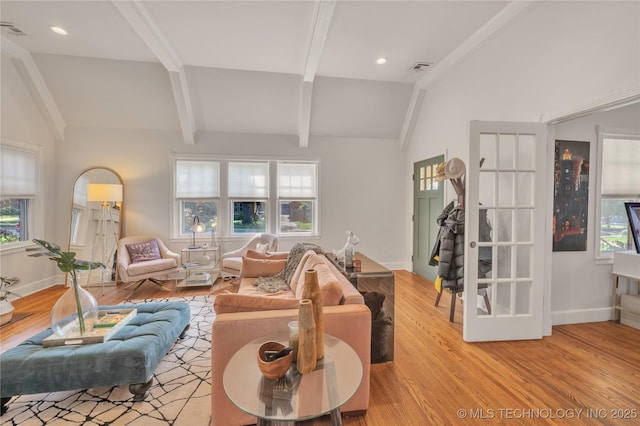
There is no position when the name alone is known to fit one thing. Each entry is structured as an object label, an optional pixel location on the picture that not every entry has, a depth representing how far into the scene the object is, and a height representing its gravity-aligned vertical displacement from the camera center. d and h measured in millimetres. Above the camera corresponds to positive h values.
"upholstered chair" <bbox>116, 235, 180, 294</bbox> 3848 -820
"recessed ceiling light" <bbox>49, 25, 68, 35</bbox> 3033 +1951
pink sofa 1537 -683
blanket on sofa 2850 -783
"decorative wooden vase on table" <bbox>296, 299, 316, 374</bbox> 1171 -558
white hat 2998 +442
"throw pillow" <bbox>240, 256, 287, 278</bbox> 3291 -732
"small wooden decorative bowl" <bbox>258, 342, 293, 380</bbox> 1106 -644
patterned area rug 1646 -1283
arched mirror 4316 -322
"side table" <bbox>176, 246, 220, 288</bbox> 4145 -938
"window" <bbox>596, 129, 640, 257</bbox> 2998 +258
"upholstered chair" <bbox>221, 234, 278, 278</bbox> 4172 -716
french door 2539 -301
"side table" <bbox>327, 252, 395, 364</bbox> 2203 -738
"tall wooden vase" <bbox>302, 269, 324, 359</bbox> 1271 -447
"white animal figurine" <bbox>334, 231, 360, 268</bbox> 2488 -411
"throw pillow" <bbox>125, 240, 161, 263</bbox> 4180 -710
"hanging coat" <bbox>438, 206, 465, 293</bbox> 2828 -471
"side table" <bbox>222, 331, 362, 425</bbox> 997 -725
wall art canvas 2805 +154
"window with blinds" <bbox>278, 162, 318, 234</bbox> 5129 +184
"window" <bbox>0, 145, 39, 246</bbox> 3580 +175
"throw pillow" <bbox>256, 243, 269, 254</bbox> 4090 -617
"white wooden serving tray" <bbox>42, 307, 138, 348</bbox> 1823 -885
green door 4301 -32
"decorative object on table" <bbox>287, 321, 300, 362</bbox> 1227 -589
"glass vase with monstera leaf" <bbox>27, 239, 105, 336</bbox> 1847 -702
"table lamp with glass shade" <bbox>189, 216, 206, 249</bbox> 4562 -376
